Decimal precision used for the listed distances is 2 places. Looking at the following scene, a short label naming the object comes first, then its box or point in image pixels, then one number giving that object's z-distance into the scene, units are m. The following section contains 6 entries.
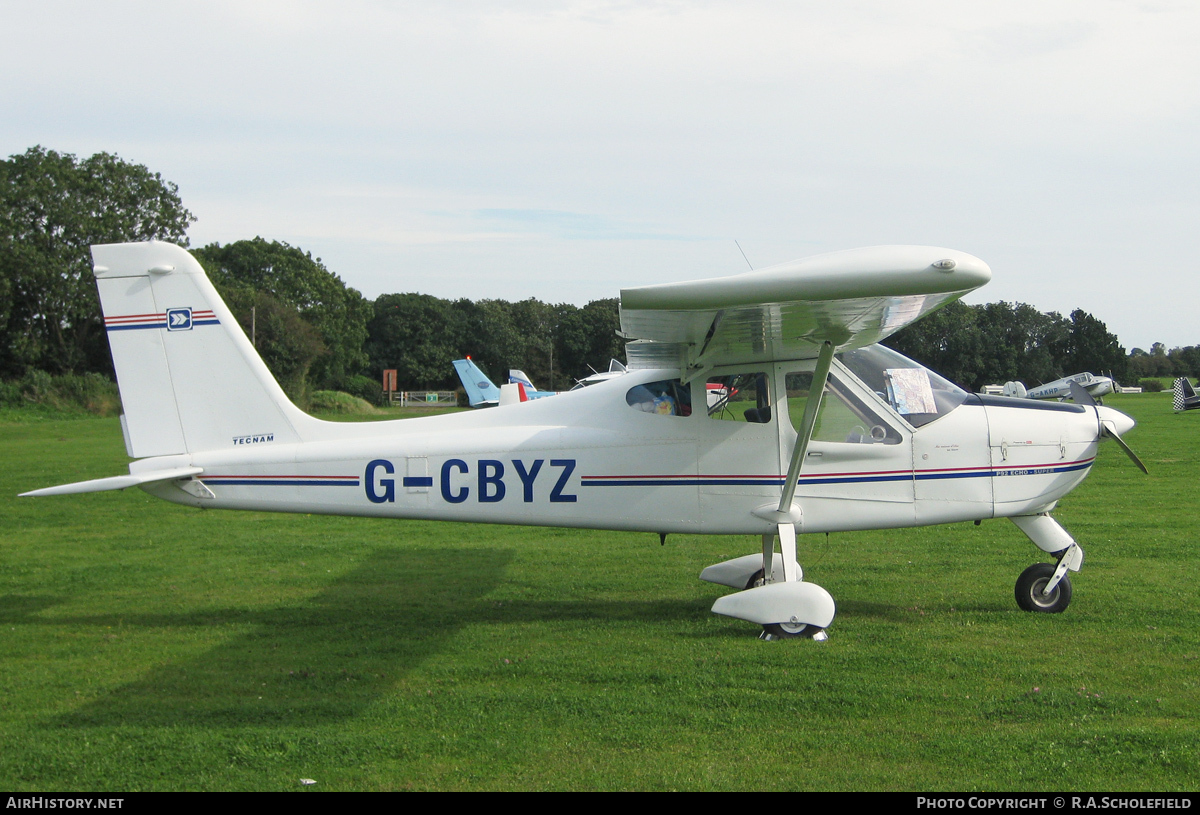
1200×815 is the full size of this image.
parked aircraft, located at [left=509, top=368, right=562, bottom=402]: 39.78
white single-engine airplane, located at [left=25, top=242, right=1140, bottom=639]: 6.68
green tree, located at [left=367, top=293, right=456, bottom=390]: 80.88
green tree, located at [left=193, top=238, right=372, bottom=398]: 68.31
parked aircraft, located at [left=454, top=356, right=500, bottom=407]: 46.41
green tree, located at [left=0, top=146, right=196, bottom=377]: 48.19
